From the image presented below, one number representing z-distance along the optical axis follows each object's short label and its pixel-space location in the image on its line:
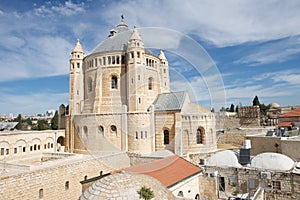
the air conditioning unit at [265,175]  16.06
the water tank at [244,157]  20.02
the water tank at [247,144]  20.55
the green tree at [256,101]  69.81
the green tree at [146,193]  7.44
